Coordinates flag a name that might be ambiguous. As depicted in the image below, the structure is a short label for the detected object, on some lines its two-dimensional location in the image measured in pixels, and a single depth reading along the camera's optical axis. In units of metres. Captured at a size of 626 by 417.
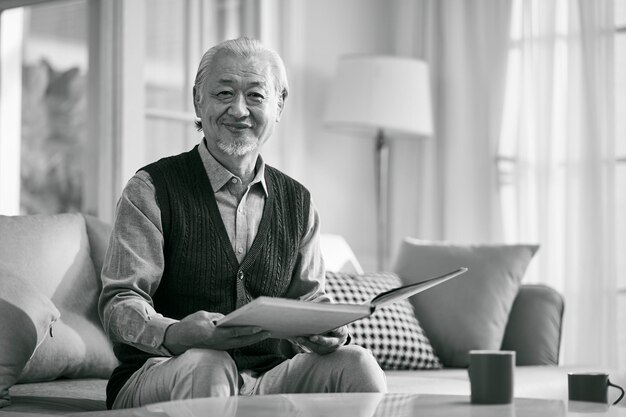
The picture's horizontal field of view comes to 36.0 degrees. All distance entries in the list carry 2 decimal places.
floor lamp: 4.17
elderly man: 1.78
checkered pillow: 2.95
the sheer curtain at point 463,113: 4.44
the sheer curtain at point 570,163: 4.09
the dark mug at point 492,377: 1.56
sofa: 2.06
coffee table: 1.45
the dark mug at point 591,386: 1.67
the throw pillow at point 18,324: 1.99
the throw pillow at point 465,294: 3.14
